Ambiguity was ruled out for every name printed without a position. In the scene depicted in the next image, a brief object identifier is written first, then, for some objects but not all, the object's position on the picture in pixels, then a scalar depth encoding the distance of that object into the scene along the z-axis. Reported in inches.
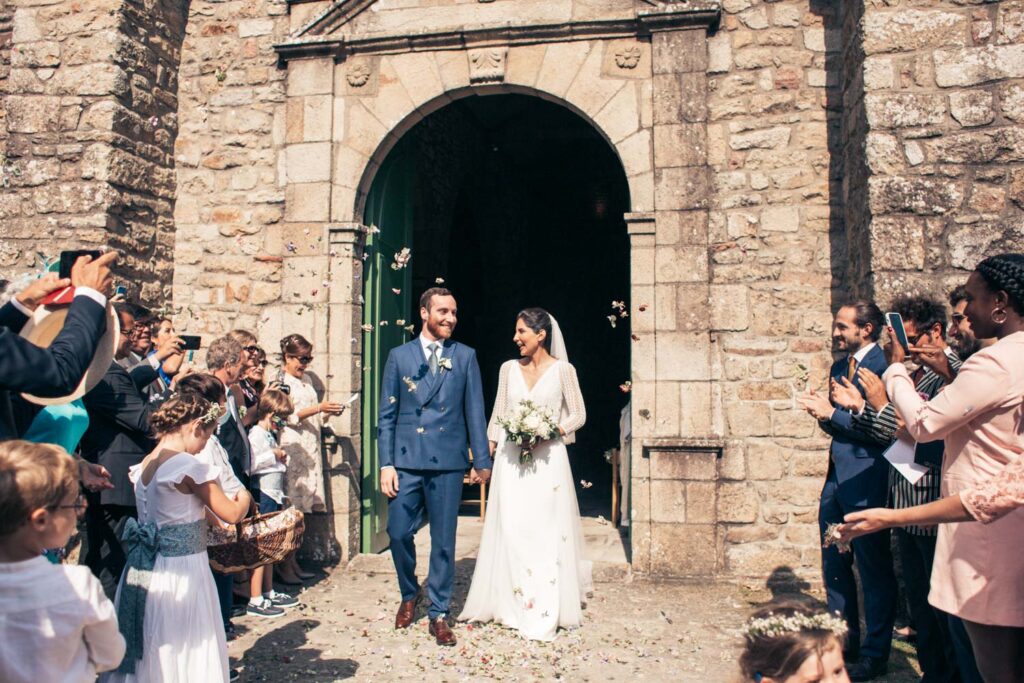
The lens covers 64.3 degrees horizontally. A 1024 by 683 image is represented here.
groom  189.8
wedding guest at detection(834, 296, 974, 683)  143.1
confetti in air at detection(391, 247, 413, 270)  245.3
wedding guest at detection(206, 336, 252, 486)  183.4
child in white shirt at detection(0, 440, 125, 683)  76.8
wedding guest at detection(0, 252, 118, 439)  90.9
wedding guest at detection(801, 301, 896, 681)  160.4
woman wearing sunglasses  231.5
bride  191.3
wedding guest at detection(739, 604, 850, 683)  79.6
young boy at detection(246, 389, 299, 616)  203.2
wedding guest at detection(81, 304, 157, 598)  147.1
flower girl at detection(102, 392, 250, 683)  120.6
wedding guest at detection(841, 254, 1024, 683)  99.7
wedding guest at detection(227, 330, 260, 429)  203.9
